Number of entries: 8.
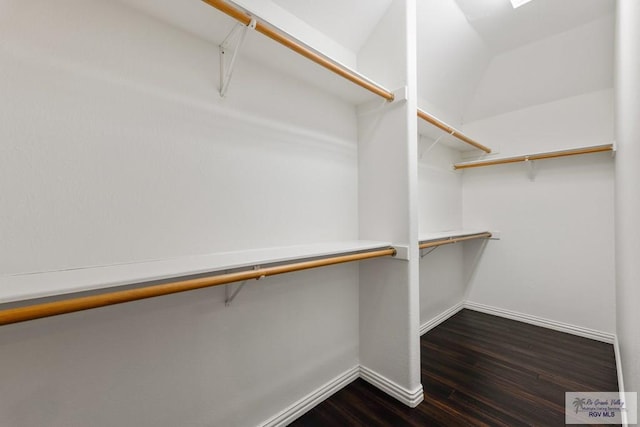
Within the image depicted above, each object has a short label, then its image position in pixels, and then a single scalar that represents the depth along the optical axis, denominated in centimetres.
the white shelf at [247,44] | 91
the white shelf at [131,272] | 57
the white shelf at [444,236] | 177
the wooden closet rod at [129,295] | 54
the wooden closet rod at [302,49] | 84
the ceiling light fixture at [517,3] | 182
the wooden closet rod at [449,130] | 168
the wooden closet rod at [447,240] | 180
